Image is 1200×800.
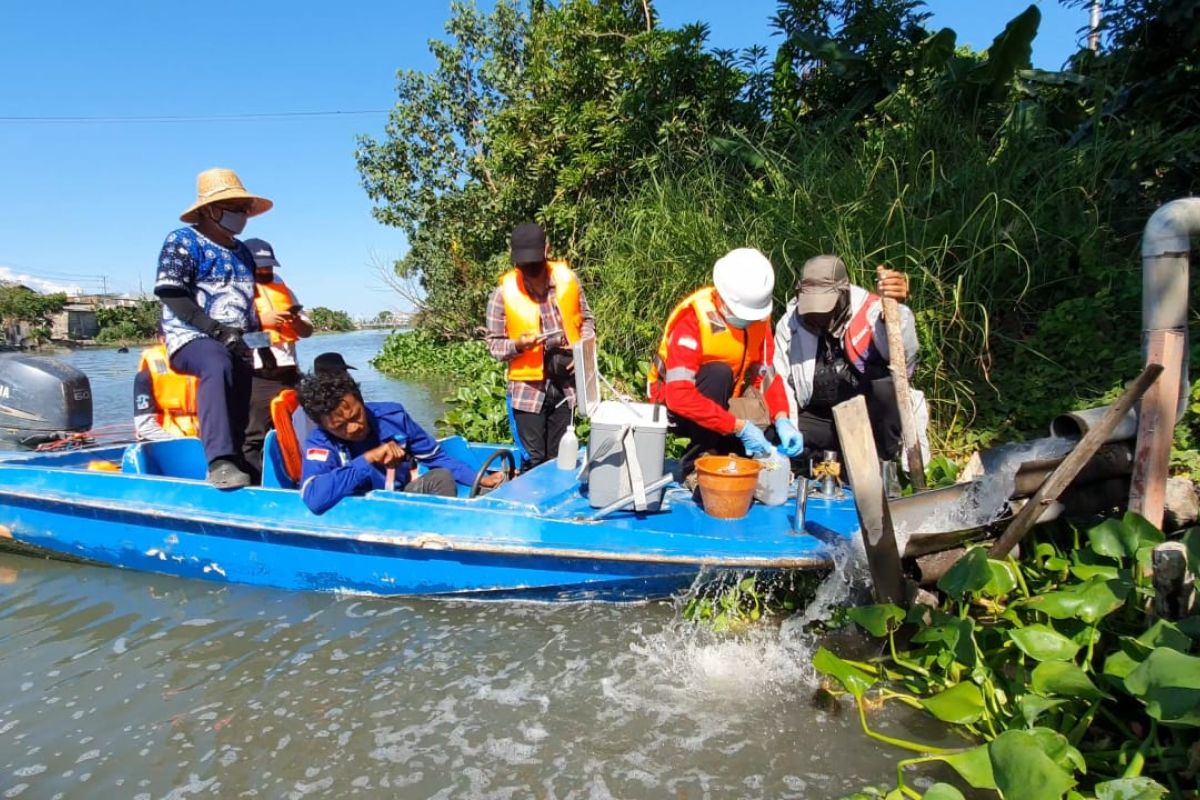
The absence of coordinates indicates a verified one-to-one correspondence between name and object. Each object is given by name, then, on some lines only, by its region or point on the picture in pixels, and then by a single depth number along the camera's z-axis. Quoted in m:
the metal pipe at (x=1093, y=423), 2.78
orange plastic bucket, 3.40
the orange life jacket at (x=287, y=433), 4.14
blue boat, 3.29
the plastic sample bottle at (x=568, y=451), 4.21
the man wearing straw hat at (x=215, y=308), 4.12
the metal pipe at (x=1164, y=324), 2.66
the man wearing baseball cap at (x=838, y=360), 4.04
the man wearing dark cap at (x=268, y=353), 4.62
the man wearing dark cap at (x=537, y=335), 4.61
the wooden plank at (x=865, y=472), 2.69
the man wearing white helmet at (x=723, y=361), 3.74
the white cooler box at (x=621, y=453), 3.41
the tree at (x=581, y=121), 8.34
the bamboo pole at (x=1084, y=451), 2.63
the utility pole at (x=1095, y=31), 6.02
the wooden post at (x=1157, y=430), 2.70
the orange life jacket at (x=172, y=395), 4.68
